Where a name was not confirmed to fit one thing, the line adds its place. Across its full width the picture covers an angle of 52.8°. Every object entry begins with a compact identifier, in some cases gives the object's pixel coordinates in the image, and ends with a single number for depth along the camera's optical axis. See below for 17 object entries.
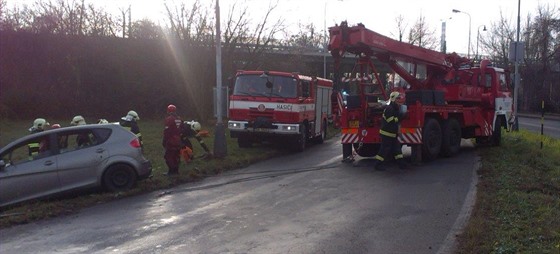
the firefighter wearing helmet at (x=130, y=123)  14.39
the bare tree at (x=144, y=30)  34.09
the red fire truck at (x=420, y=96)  14.27
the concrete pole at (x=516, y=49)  24.33
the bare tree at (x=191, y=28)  29.72
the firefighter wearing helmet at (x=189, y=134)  14.80
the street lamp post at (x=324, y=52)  50.50
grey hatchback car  9.92
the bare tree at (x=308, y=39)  43.42
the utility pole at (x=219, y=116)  15.41
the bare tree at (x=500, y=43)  61.34
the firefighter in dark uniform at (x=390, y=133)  13.09
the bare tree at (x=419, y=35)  63.38
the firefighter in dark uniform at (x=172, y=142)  12.28
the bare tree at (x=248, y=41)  32.19
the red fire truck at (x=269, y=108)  17.50
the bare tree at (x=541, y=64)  54.72
